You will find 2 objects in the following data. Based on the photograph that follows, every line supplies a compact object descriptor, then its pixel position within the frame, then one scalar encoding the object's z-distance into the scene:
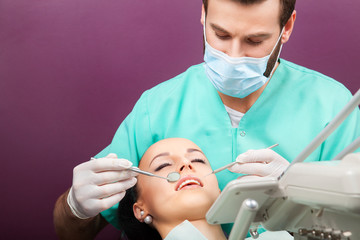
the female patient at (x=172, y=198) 1.64
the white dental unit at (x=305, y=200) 0.86
